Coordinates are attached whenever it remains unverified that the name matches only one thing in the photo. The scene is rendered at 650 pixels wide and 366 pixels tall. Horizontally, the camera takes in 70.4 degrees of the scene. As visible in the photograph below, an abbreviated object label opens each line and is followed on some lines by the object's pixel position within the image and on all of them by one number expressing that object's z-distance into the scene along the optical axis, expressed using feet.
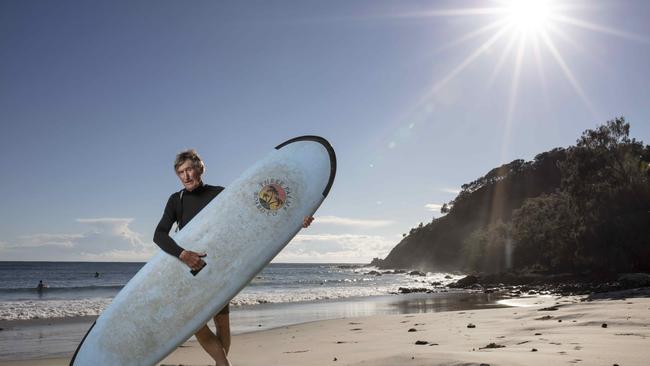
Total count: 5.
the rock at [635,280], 61.86
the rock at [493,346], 16.02
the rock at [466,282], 102.12
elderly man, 12.04
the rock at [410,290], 87.70
